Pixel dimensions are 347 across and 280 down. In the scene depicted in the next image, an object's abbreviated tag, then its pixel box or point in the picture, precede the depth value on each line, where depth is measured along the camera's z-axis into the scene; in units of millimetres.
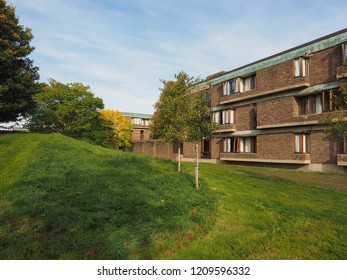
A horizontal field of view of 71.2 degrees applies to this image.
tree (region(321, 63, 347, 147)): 11648
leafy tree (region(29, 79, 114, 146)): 31344
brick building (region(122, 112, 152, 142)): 62500
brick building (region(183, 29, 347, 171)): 21562
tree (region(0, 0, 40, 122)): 20609
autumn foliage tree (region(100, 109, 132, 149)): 42719
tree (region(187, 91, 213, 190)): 10744
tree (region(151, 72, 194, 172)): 12734
